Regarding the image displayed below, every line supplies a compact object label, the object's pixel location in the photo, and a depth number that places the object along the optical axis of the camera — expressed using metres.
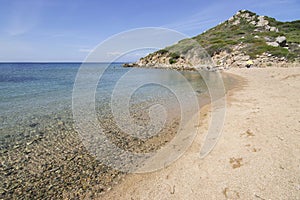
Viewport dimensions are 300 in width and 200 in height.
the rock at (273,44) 41.09
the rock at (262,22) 69.83
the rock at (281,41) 42.09
